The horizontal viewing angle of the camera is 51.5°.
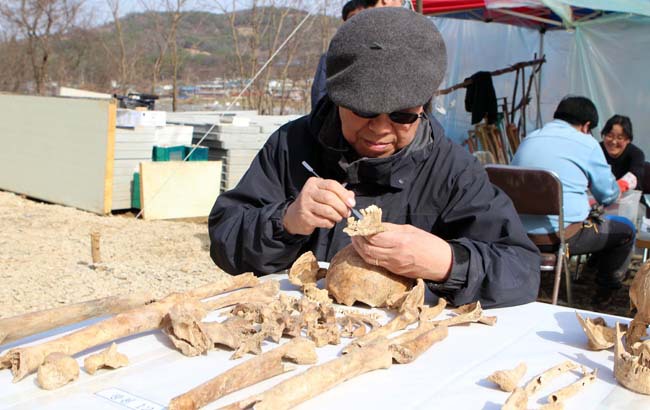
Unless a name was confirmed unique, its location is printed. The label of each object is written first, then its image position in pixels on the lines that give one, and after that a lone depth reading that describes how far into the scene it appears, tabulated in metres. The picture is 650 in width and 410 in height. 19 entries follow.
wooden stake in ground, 5.14
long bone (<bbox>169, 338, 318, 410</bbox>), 0.95
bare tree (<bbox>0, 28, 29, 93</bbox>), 15.91
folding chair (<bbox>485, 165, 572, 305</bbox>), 3.67
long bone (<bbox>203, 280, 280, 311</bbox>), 1.47
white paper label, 0.99
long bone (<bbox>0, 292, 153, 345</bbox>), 1.18
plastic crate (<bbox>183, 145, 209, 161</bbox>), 7.50
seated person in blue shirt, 4.02
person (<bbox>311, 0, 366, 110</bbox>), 3.73
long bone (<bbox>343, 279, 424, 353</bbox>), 1.25
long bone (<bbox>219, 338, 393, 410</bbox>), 0.95
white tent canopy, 7.18
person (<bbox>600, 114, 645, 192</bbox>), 5.48
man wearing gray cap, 1.54
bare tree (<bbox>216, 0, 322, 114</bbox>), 11.95
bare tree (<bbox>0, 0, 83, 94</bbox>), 14.16
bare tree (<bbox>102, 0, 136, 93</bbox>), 13.65
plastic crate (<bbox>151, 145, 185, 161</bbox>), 7.38
